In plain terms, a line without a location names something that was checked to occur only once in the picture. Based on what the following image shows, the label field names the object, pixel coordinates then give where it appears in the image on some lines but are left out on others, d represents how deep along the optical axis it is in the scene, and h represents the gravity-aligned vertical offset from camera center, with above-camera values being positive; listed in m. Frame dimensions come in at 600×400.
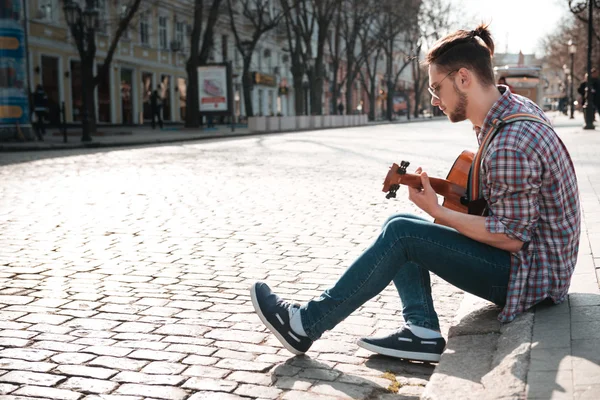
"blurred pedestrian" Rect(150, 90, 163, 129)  37.17 +0.34
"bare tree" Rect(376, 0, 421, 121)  49.57 +5.92
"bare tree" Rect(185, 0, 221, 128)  32.81 +2.62
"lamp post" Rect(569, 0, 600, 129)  25.12 +0.96
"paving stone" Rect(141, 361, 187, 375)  3.50 -1.09
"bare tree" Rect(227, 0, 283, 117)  36.38 +2.57
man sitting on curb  3.19 -0.51
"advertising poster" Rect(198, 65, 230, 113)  32.75 +1.01
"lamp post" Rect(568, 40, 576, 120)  42.66 +2.98
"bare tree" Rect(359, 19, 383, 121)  53.20 +4.00
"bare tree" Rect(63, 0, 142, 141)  24.03 +1.76
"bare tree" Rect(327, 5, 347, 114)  48.41 +2.75
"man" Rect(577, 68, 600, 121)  27.28 +0.51
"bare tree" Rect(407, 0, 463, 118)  60.72 +6.51
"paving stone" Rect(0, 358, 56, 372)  3.53 -1.07
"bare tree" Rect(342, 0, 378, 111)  46.94 +4.94
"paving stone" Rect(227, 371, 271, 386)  3.40 -1.10
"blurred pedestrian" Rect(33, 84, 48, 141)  25.61 +0.33
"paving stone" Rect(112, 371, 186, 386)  3.37 -1.09
